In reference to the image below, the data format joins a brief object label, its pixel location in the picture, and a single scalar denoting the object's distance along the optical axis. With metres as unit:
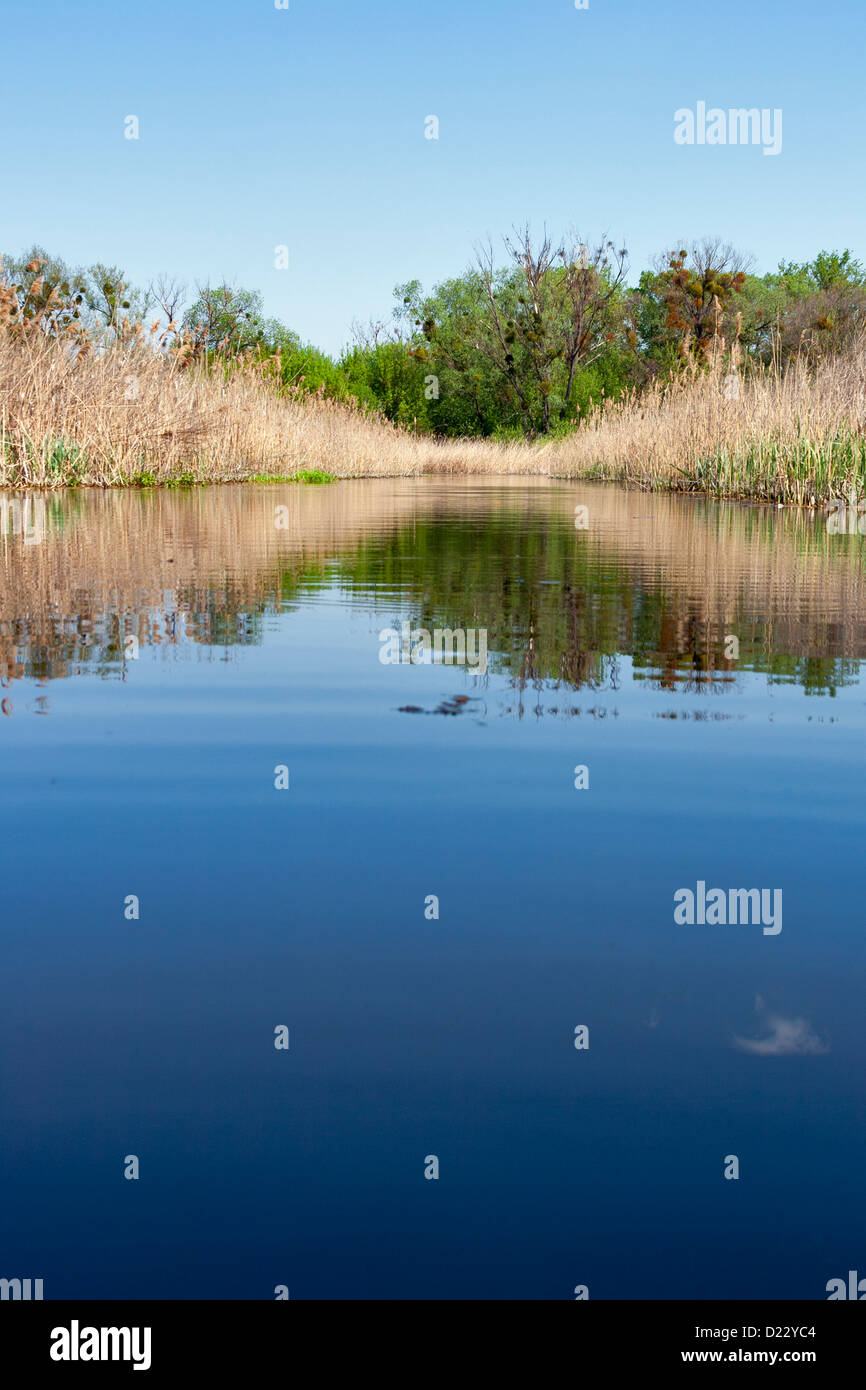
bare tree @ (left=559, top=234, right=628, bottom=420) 71.00
